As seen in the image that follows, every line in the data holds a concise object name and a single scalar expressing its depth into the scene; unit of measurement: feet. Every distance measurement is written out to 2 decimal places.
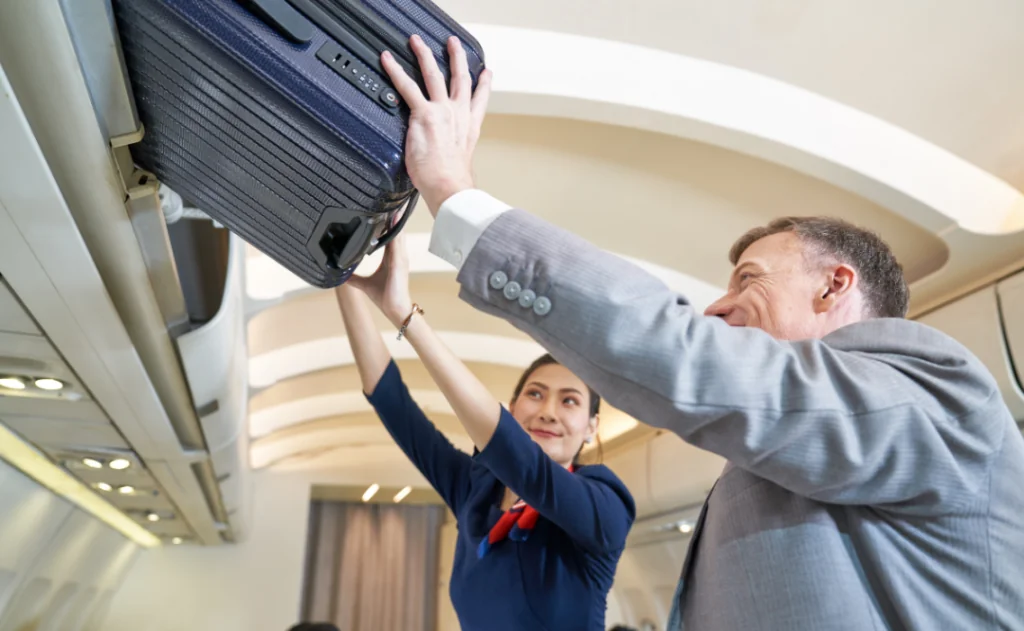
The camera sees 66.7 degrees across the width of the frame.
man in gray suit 3.56
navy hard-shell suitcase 4.15
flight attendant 6.79
